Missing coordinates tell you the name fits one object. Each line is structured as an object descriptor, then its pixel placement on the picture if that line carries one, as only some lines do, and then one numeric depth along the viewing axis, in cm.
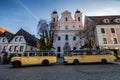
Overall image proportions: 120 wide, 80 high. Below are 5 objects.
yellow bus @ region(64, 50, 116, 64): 1024
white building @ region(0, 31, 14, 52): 2141
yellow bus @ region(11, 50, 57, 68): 939
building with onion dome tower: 2608
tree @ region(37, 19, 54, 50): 1757
